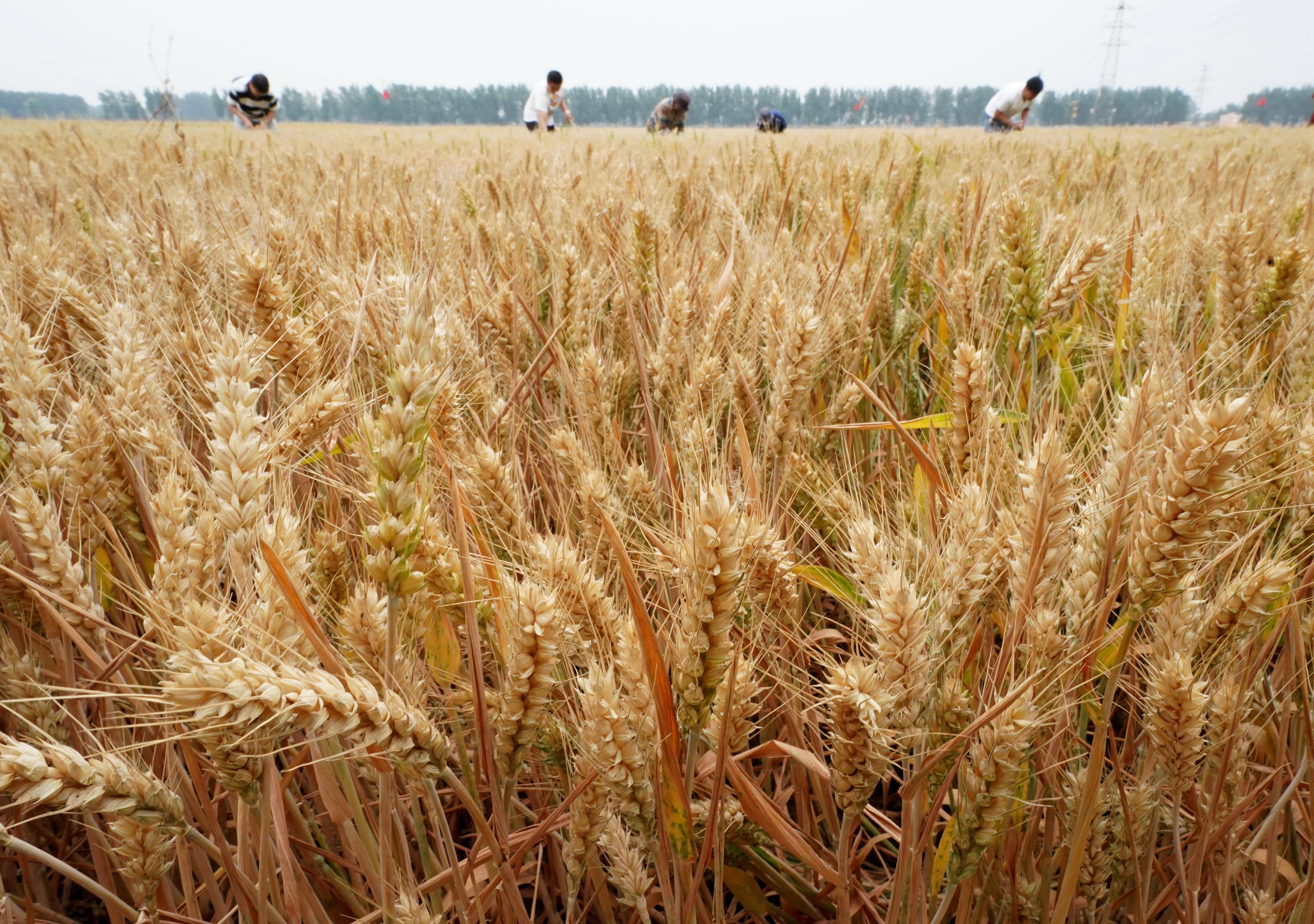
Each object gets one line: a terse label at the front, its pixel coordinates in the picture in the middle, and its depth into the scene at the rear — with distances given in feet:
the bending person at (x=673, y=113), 42.87
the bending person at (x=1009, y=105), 40.40
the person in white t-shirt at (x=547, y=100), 40.86
